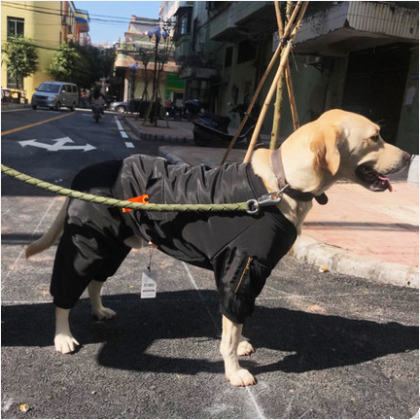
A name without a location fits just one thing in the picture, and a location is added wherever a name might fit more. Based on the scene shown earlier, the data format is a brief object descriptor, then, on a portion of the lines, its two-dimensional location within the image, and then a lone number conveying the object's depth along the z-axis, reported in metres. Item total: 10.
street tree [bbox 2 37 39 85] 40.47
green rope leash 2.07
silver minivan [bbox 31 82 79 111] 28.44
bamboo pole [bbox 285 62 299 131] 4.76
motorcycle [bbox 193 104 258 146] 13.69
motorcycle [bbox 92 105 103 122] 21.08
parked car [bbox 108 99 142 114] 41.56
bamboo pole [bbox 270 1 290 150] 4.84
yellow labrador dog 2.21
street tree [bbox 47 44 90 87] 45.09
